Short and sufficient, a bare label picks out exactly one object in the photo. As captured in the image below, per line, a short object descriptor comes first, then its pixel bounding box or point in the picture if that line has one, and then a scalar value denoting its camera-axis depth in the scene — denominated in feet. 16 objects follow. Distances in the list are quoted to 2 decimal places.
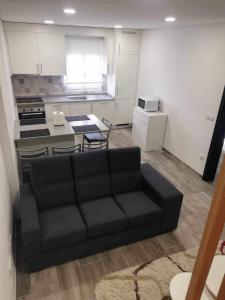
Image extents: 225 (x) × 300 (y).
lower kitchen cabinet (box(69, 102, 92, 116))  18.72
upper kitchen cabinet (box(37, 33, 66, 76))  16.89
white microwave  16.78
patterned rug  7.23
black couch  7.72
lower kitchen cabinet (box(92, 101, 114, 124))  19.53
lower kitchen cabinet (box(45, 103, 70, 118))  18.01
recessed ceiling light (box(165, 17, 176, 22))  10.23
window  19.22
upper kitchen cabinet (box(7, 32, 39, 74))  16.15
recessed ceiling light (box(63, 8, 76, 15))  8.77
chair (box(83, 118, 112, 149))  13.67
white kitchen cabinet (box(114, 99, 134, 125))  20.34
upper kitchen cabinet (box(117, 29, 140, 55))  17.97
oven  17.04
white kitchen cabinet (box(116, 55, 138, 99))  18.93
